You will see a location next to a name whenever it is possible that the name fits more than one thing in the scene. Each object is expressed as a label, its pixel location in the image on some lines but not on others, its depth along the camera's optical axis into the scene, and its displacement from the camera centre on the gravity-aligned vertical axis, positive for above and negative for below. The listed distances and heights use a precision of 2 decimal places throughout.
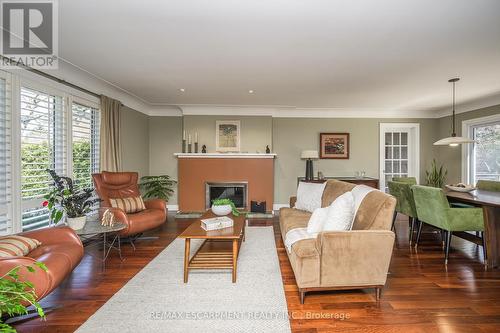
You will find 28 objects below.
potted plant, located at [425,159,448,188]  5.63 -0.23
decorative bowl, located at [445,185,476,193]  3.65 -0.34
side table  2.74 -0.73
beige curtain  4.09 +0.49
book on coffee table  2.64 -0.63
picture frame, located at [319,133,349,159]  6.11 +0.50
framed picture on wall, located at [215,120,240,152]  5.84 +0.70
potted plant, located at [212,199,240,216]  3.23 -0.55
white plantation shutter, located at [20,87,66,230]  2.82 +0.20
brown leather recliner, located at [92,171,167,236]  3.30 -0.56
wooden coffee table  2.46 -1.04
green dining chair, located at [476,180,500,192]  3.78 -0.31
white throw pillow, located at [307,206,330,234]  2.44 -0.55
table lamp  5.58 +0.17
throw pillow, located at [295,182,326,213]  3.60 -0.46
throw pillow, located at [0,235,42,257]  1.86 -0.64
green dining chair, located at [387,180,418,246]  3.77 -0.53
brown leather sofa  1.63 -0.72
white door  6.16 +0.36
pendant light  3.63 +0.37
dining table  2.89 -0.77
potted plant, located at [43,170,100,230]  2.81 -0.44
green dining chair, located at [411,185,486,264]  2.99 -0.62
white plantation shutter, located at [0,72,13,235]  2.56 +0.09
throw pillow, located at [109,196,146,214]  3.66 -0.59
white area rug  1.85 -1.18
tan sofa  2.06 -0.77
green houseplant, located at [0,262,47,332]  0.88 -0.49
